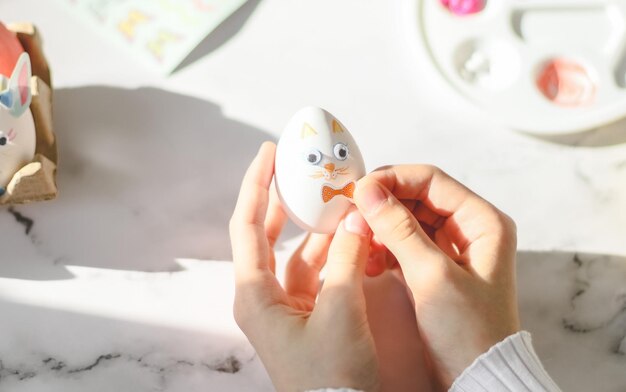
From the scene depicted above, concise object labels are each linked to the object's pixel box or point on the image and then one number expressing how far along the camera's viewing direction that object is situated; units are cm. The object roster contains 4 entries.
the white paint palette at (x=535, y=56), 80
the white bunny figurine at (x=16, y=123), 65
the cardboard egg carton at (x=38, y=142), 69
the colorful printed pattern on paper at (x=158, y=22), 84
